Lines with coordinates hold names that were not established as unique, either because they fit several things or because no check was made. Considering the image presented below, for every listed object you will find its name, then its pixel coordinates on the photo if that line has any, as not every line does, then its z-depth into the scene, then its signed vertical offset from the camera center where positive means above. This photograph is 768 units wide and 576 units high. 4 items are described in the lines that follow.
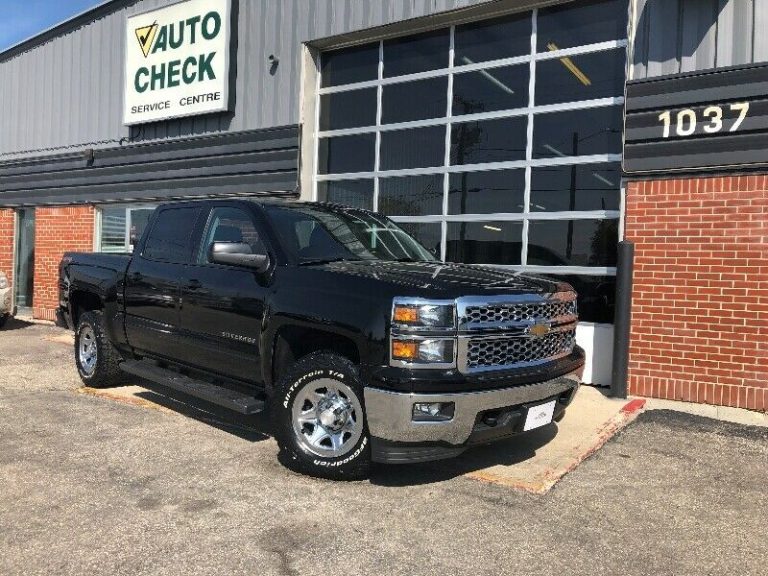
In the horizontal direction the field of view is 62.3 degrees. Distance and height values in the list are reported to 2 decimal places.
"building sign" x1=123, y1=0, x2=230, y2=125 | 10.76 +3.75
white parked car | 11.44 -0.58
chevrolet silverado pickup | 3.79 -0.39
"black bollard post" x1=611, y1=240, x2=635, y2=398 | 6.83 -0.36
